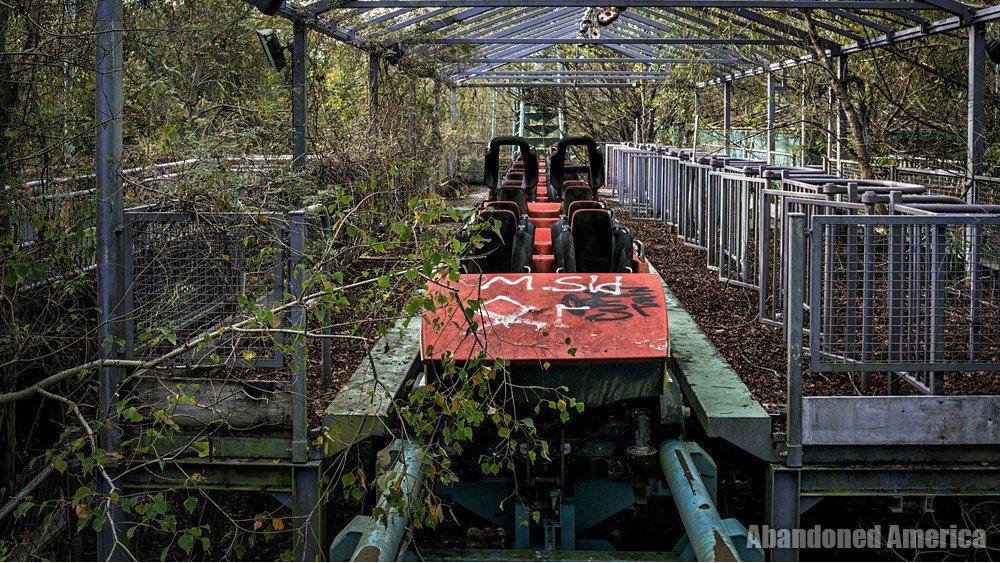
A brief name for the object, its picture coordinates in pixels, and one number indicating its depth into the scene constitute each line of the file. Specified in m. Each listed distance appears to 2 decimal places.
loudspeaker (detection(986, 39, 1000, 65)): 9.82
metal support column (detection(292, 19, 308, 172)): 9.77
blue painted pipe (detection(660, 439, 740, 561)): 4.21
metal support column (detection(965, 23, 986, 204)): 9.46
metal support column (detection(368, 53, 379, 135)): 13.78
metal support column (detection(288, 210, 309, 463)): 5.01
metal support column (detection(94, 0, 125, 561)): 5.13
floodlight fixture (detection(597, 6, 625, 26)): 13.14
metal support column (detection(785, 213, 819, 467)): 5.16
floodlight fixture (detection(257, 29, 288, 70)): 9.39
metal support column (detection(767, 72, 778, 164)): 16.31
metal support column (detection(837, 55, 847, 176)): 12.83
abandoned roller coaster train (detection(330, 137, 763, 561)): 5.43
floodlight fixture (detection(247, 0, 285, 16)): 8.67
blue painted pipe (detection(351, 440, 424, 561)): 4.15
